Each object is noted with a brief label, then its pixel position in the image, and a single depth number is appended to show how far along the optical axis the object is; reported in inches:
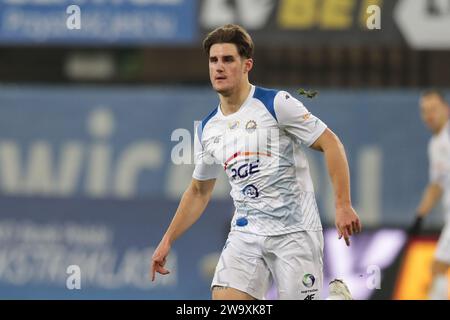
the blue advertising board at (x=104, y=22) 608.4
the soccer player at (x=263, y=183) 302.7
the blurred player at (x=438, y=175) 526.6
